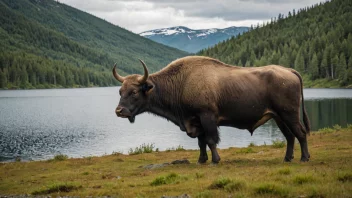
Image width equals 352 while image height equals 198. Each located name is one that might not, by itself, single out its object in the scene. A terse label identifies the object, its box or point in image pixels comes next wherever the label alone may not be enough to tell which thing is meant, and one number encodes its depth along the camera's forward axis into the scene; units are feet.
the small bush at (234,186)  32.91
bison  49.55
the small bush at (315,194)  29.19
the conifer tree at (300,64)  500.04
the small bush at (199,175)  41.01
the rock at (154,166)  53.25
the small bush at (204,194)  31.32
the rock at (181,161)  55.19
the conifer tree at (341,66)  431.84
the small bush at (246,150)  71.20
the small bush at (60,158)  78.43
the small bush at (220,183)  34.27
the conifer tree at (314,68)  467.93
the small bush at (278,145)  77.26
